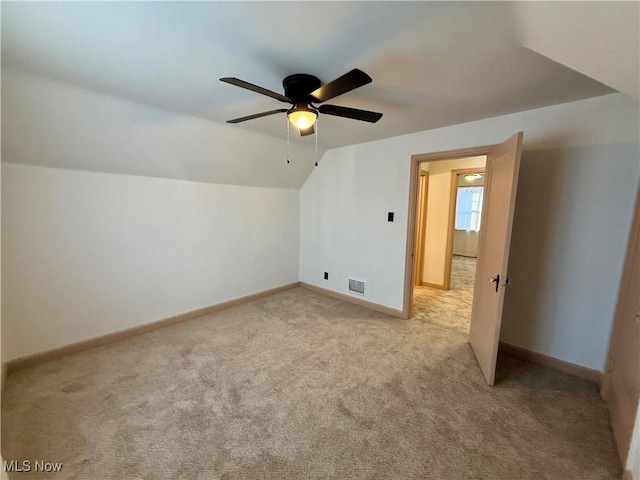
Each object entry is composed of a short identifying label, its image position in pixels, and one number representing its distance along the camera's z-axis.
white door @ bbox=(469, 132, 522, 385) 2.02
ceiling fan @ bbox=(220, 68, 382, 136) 1.68
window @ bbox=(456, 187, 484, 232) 7.72
